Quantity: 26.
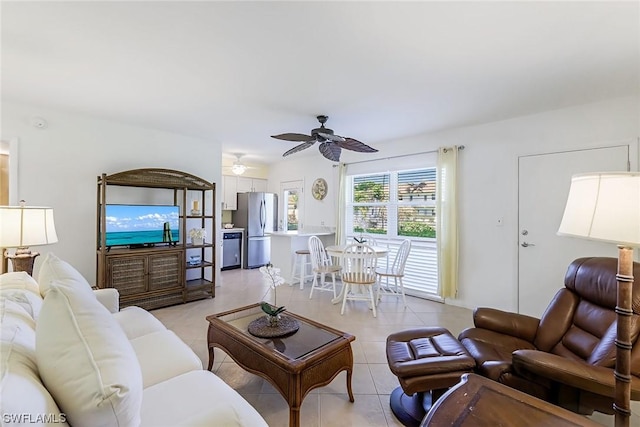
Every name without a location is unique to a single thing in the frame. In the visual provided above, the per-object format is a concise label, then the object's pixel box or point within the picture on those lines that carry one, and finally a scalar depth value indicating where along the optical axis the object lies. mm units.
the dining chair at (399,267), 3848
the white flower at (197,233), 4174
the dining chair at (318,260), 4164
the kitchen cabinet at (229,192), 6254
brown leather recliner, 1354
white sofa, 777
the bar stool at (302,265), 4738
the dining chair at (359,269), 3599
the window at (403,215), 4250
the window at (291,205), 6145
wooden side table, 916
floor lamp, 1009
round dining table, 3682
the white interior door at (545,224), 3006
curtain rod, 3881
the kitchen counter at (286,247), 4930
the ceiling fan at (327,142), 3070
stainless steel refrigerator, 6230
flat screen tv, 3488
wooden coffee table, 1526
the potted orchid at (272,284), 1989
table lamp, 1805
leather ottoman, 1555
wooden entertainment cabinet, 3391
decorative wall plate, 5586
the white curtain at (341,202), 5133
